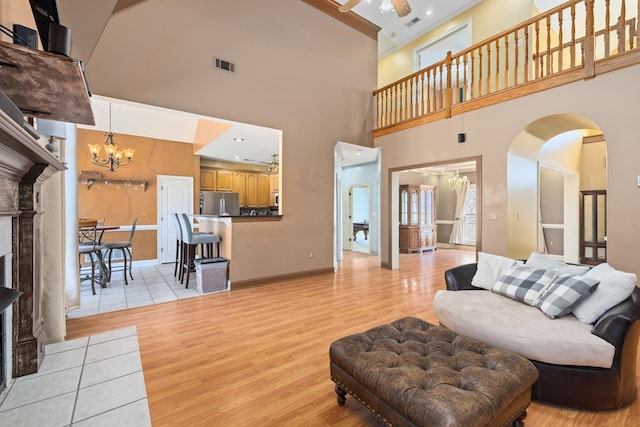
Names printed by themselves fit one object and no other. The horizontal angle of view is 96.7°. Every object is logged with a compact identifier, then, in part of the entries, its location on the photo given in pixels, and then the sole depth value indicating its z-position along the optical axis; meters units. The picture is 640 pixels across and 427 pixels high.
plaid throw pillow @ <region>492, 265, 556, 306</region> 2.28
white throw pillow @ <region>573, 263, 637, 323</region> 1.84
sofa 1.67
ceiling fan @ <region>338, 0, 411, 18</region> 3.46
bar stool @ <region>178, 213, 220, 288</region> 4.41
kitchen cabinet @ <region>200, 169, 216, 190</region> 7.74
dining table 4.14
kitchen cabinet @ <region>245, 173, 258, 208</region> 8.65
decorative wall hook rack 5.80
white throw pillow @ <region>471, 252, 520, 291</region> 2.71
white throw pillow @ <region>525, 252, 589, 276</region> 2.31
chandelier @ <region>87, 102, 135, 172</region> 4.95
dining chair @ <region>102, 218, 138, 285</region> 4.45
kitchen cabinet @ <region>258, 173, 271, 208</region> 8.90
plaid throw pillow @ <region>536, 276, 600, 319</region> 1.98
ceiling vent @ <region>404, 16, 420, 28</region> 6.61
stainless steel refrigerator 6.34
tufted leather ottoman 1.21
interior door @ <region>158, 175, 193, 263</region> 6.60
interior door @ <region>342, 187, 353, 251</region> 8.70
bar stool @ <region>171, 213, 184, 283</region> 4.88
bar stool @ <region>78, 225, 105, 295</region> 4.08
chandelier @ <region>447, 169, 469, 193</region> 8.07
